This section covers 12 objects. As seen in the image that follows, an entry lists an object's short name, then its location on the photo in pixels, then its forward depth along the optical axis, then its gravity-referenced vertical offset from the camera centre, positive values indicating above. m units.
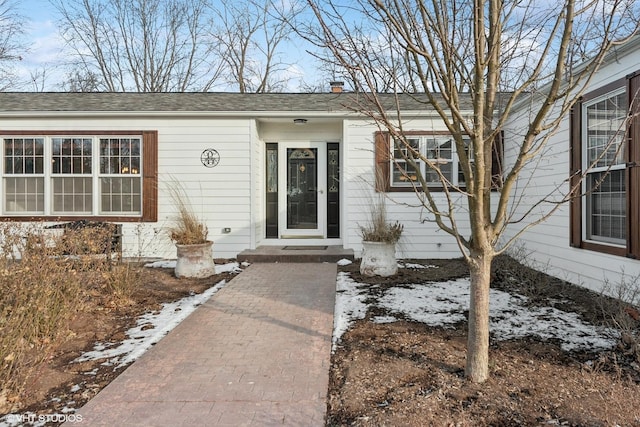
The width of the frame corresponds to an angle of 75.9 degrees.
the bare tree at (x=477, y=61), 2.27 +0.89
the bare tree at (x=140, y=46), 19.52 +7.99
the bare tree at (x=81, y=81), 19.59 +6.27
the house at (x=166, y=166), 7.66 +0.87
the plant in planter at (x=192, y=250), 6.05 -0.56
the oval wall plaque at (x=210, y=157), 7.77 +1.04
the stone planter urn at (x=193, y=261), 6.03 -0.73
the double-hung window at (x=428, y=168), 7.66 +0.92
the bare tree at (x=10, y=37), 15.05 +6.52
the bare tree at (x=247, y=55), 18.45 +7.42
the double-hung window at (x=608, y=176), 4.73 +0.44
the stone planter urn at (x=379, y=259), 6.04 -0.70
